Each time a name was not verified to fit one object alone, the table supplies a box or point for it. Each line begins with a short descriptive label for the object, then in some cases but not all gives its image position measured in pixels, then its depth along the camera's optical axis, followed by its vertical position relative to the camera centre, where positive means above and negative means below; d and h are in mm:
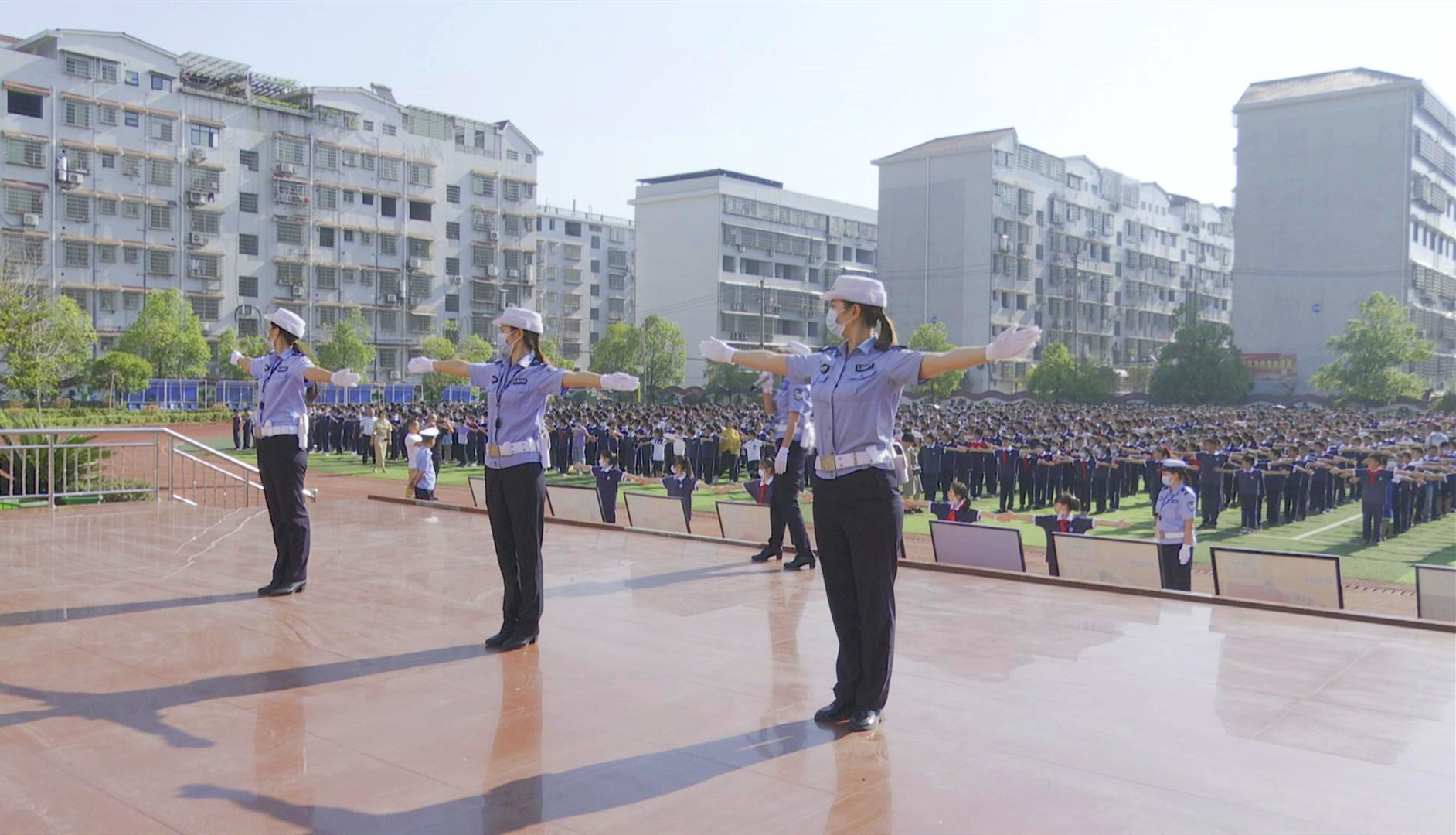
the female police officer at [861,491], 4816 -378
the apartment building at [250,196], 49281 +10428
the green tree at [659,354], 58281 +2580
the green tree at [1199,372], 57156 +1910
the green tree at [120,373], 43594 +978
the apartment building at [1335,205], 59469 +11349
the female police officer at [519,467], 6238 -375
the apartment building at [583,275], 79438 +9583
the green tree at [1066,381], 56594 +1374
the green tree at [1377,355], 49500 +2502
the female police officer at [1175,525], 9820 -1066
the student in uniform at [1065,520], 11688 -1228
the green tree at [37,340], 26375 +1609
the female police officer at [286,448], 7582 -338
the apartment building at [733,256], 71375 +9843
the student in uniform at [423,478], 16297 -1163
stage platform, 3844 -1384
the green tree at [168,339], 47281 +2550
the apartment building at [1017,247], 68938 +10683
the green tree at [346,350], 52656 +2388
